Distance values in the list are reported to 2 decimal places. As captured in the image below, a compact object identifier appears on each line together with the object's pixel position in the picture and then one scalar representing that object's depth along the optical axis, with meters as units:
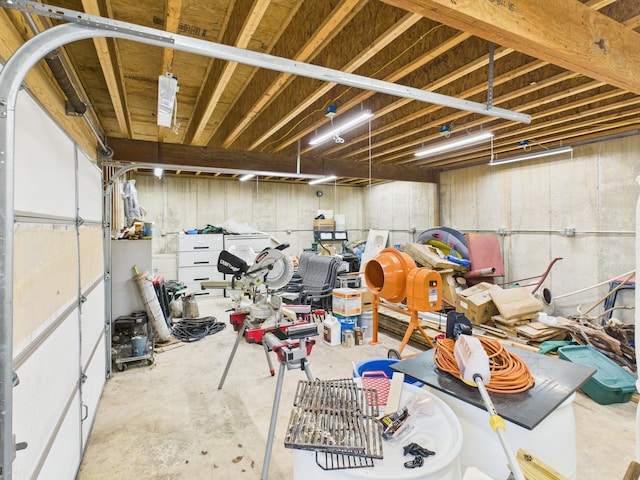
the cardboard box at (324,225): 8.93
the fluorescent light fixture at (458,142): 4.18
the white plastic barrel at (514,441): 1.28
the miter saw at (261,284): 2.56
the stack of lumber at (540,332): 3.75
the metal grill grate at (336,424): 1.04
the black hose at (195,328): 4.62
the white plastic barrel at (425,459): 0.98
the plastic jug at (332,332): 4.21
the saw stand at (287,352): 1.95
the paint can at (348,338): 4.15
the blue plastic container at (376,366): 2.03
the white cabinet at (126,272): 3.79
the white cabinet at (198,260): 7.15
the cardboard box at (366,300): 4.57
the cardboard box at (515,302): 4.02
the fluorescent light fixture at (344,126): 3.38
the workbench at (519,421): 1.28
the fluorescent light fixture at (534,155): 4.81
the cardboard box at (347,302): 4.25
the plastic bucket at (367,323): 4.51
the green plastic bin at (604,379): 2.78
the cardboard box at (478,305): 4.27
